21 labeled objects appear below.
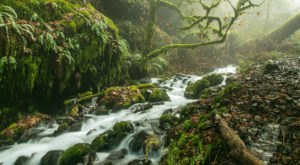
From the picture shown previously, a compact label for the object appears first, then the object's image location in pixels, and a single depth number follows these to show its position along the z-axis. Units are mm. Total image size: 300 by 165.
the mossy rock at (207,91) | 8094
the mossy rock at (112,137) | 5904
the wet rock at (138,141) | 5691
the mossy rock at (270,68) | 8039
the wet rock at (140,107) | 8250
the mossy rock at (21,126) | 6805
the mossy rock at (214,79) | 11047
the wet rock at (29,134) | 6734
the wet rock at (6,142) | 6515
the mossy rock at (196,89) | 10036
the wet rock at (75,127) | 7219
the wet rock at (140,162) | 4954
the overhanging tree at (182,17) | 12672
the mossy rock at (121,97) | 8844
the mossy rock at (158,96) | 9203
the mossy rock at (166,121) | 6166
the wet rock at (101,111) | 8344
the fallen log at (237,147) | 3180
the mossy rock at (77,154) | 5309
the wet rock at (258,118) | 4295
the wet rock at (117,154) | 5541
